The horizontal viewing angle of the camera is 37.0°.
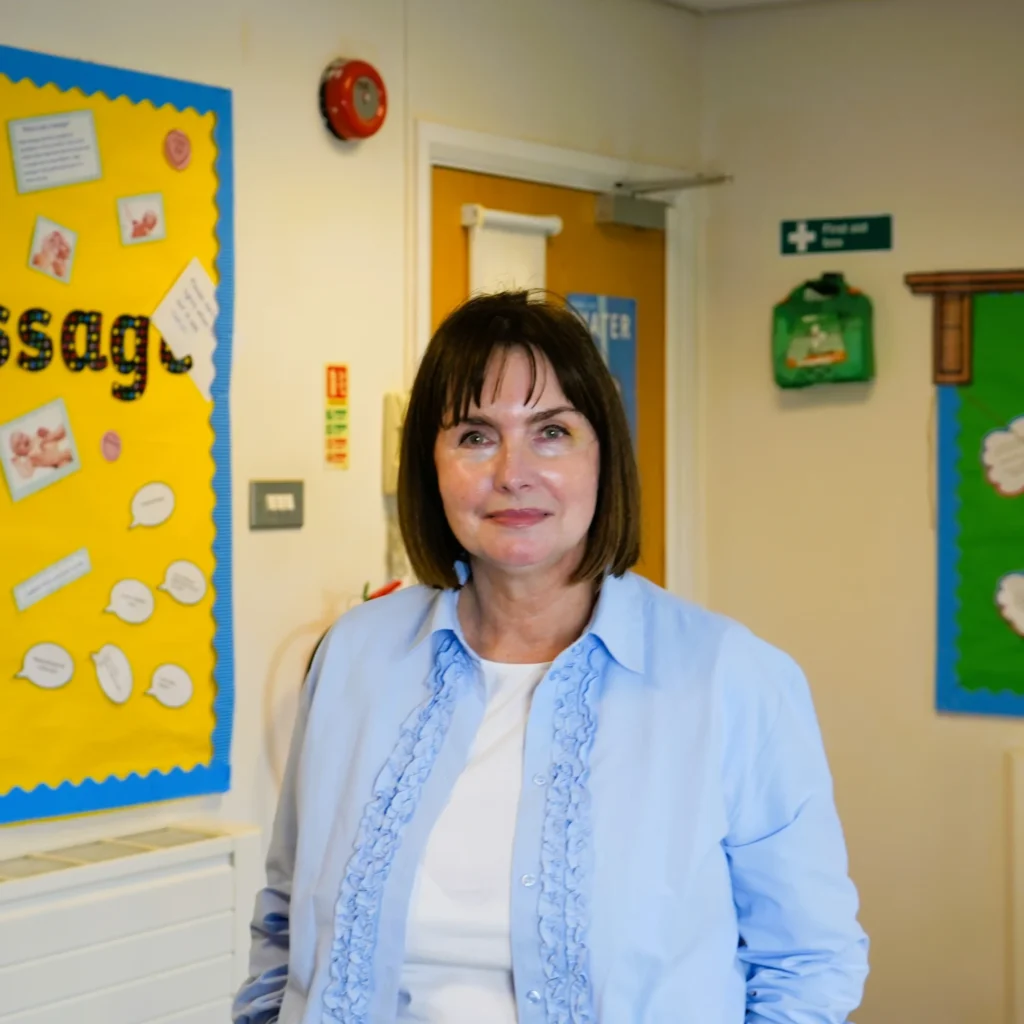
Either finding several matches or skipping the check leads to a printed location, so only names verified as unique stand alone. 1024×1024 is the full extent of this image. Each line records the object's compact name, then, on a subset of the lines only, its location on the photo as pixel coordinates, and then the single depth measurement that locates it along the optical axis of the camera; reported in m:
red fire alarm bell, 2.71
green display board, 3.26
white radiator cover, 2.15
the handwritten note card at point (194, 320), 2.46
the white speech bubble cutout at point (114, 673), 2.37
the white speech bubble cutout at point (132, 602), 2.39
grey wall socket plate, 2.62
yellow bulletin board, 2.25
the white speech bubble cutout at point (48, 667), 2.27
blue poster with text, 3.36
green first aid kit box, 3.38
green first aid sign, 3.40
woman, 1.29
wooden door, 3.02
